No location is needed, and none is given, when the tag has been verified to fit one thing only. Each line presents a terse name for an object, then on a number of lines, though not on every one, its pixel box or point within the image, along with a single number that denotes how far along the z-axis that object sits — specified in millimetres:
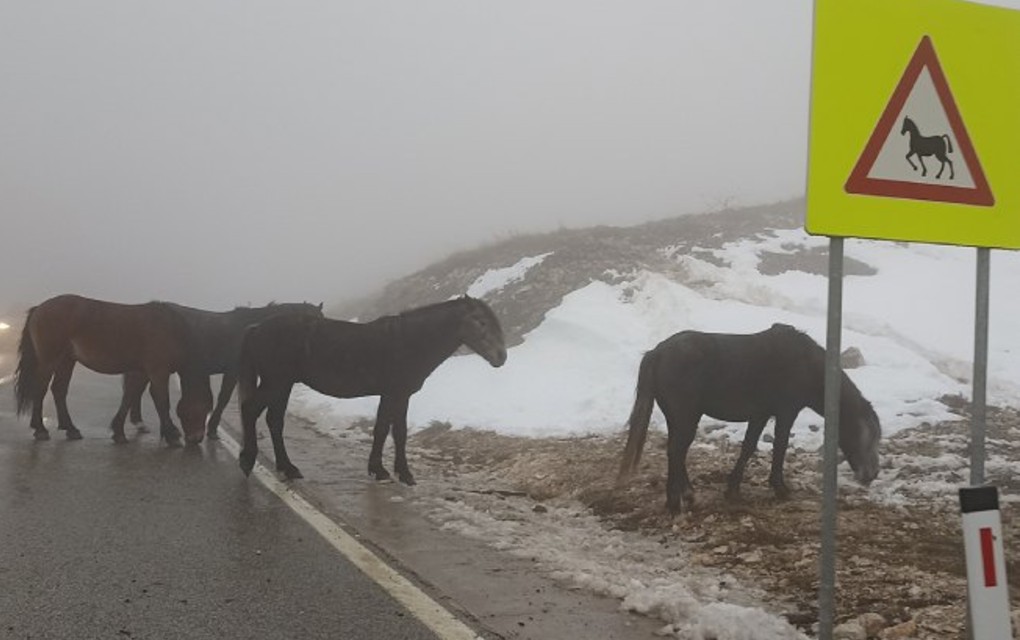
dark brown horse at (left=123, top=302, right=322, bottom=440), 11109
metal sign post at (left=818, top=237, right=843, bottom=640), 2809
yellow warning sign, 2762
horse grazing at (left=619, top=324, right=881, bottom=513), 6848
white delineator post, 2484
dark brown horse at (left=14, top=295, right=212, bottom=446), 10367
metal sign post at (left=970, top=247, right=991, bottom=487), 2812
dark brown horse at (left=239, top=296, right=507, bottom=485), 8492
